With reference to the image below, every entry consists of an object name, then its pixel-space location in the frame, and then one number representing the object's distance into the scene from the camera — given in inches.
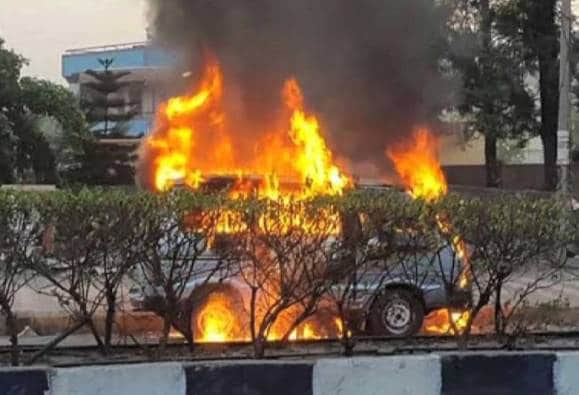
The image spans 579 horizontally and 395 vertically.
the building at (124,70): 1721.2
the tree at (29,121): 1332.4
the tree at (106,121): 1573.6
